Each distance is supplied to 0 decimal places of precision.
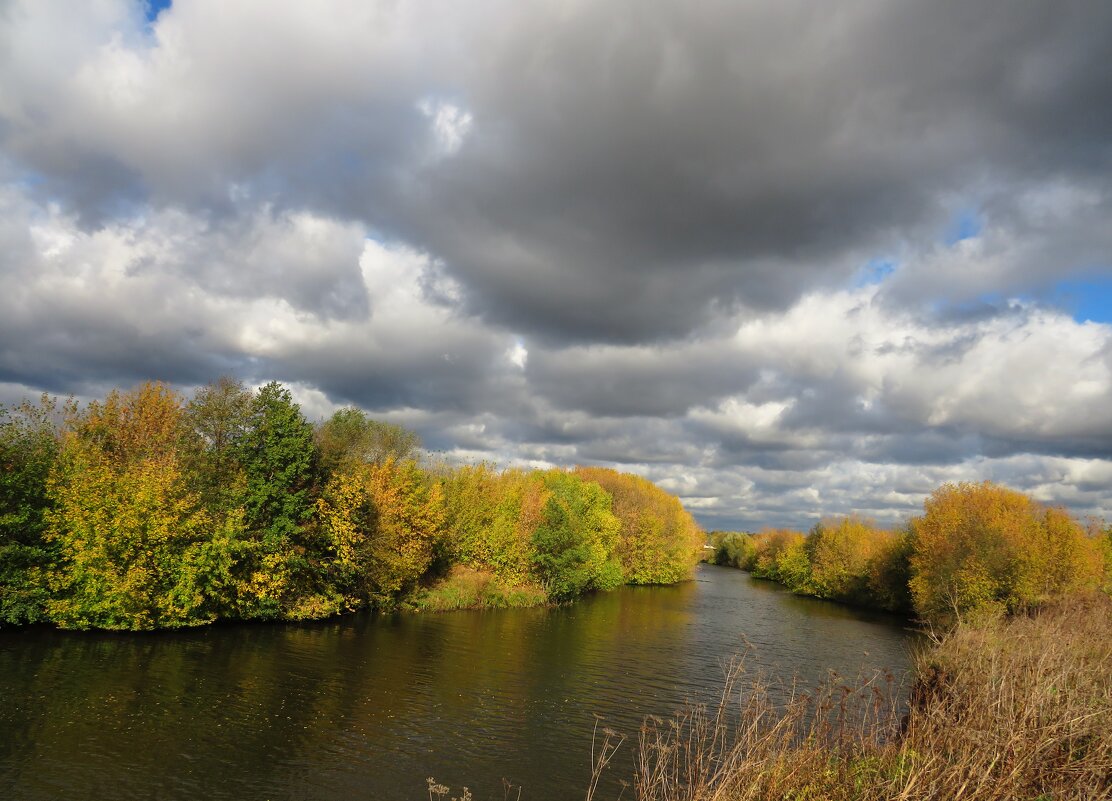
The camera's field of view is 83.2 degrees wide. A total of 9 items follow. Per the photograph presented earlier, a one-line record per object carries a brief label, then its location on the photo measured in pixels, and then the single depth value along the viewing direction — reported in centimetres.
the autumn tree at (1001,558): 5803
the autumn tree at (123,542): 3709
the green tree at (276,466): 4659
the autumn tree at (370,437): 8769
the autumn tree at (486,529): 6650
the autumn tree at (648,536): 10594
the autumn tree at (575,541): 6938
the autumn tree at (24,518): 3606
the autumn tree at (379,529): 5097
